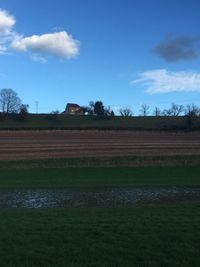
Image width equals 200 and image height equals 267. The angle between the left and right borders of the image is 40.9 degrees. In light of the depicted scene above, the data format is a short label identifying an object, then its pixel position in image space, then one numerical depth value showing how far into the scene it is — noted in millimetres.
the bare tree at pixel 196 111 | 90909
